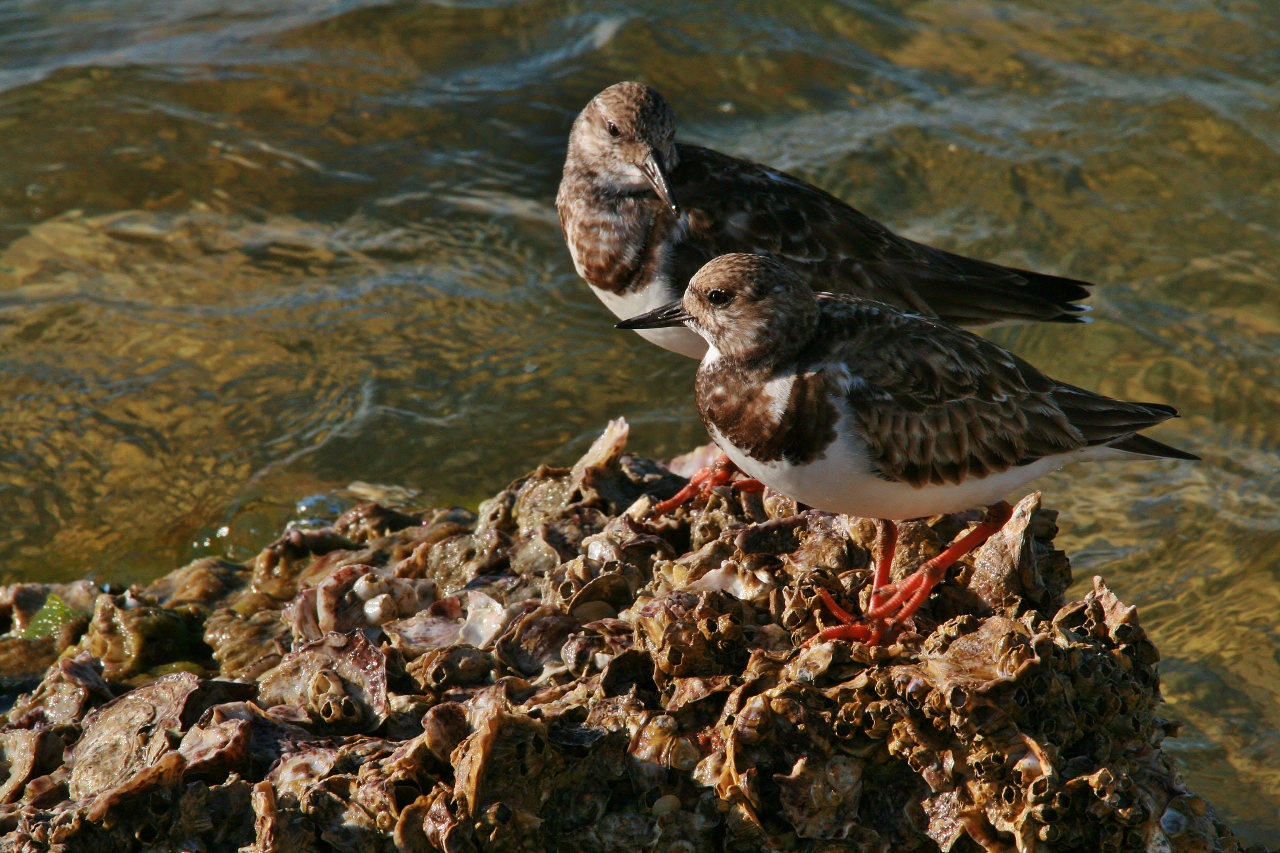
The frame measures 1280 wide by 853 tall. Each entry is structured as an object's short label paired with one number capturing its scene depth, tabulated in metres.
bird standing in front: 7.20
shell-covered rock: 5.77
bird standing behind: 9.77
